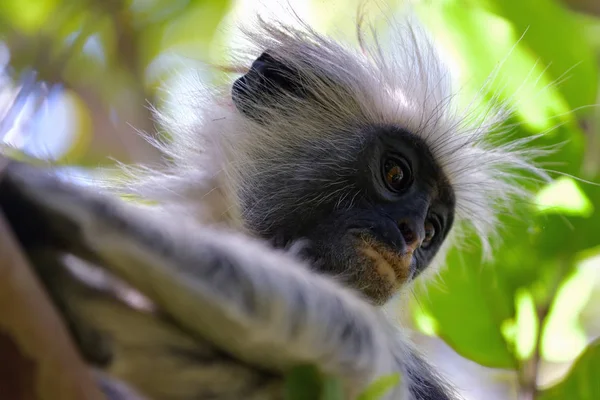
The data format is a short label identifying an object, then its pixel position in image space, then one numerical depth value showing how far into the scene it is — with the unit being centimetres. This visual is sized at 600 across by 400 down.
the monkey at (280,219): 209
